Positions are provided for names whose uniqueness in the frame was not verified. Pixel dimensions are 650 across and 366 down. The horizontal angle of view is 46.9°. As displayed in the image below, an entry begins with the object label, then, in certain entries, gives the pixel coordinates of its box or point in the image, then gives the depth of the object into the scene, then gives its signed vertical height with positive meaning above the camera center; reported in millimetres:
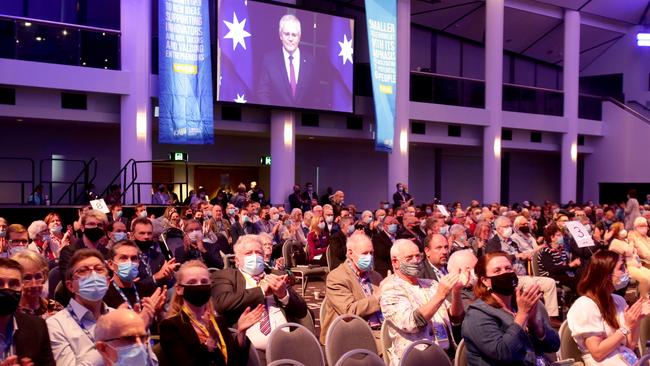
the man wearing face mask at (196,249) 8469 -893
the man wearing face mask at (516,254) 8336 -978
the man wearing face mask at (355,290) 5590 -897
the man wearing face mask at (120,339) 3250 -725
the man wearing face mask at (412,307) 4836 -871
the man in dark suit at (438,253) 6289 -662
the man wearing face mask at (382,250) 10102 -1028
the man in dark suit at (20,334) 3645 -804
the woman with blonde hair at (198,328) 3971 -850
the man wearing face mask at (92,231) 6918 -541
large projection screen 18969 +3134
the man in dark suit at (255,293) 5035 -812
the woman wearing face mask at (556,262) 9352 -1086
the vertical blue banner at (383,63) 21406 +3249
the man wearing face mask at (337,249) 10031 -1003
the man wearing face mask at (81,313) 3891 -769
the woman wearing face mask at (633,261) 8672 -1064
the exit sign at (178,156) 18175 +425
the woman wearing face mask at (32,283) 4441 -666
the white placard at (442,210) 15016 -707
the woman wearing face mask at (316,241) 12492 -1127
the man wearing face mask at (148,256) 6107 -757
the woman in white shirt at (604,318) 4641 -892
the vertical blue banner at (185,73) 17594 +2423
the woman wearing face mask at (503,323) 4051 -827
